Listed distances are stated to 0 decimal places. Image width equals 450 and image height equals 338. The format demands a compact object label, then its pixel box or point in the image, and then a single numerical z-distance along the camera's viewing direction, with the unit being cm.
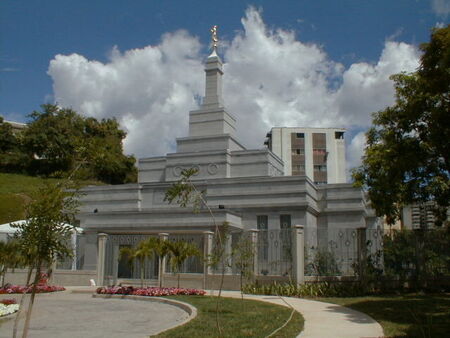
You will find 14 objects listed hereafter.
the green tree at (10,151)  5209
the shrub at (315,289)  1742
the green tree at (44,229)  709
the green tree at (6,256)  1869
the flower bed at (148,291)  1719
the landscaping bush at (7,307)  1305
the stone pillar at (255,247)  1922
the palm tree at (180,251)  1791
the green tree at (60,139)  5050
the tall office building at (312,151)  7588
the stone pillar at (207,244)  2055
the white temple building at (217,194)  2931
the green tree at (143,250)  1795
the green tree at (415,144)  1239
